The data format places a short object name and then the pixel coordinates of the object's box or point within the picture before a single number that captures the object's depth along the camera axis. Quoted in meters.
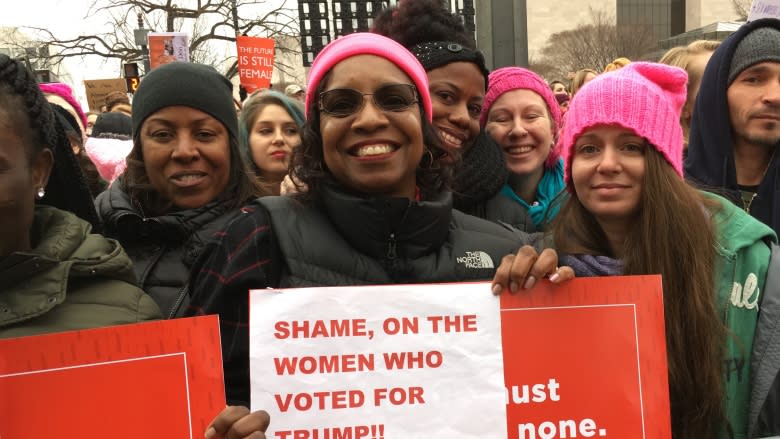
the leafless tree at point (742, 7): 33.55
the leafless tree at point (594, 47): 32.81
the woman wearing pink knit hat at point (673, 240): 1.80
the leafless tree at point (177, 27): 24.36
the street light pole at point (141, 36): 19.11
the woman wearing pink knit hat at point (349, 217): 1.72
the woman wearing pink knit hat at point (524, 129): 3.02
